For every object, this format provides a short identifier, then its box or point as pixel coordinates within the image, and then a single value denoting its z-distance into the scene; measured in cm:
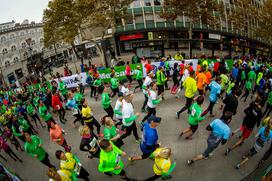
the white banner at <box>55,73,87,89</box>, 1526
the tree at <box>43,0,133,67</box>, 1778
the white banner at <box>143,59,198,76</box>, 1428
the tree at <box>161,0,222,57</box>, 1923
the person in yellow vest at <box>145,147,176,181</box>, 423
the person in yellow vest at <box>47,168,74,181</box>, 408
